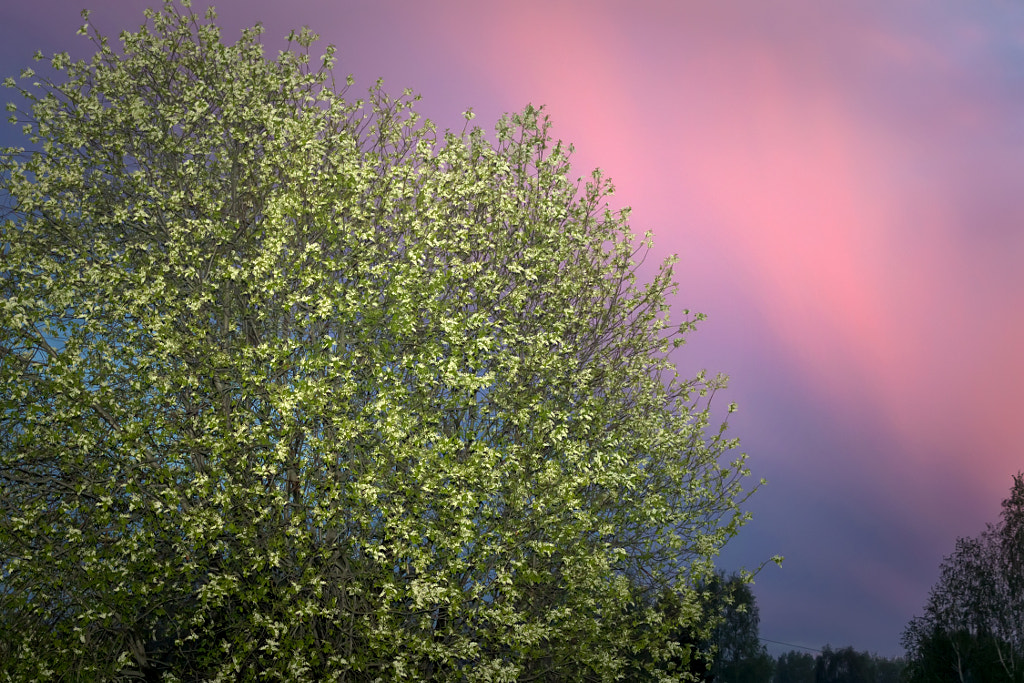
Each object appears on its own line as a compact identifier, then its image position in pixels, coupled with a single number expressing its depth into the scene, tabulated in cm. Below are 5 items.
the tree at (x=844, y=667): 13075
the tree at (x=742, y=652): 10681
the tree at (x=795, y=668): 16950
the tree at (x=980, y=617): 5509
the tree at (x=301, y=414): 1559
